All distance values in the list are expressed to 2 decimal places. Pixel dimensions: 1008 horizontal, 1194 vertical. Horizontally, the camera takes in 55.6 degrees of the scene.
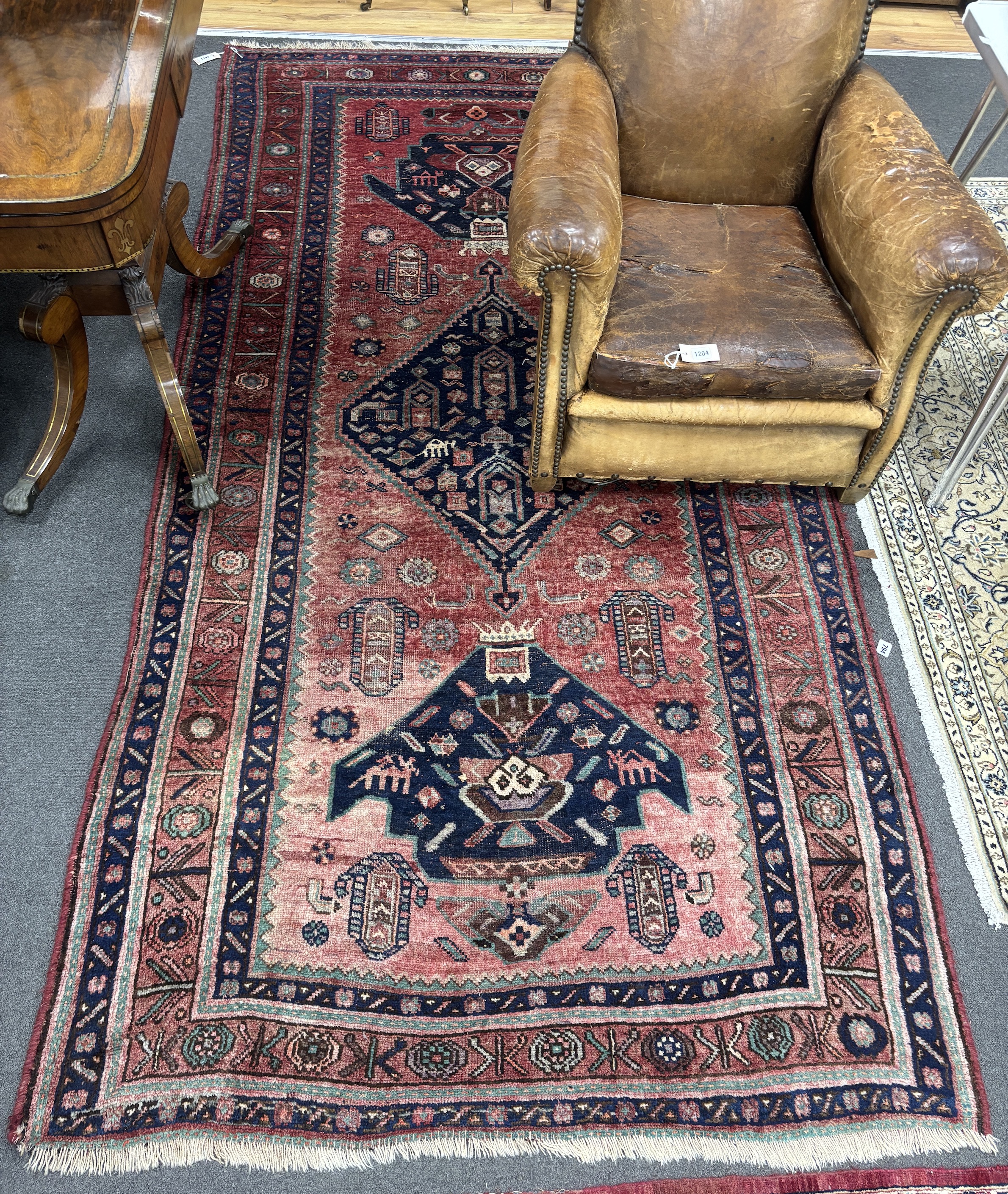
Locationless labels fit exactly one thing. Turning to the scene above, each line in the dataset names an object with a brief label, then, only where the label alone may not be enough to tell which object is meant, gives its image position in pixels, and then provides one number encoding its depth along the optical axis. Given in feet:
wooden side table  6.15
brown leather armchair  6.80
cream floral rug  6.78
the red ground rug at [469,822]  5.51
